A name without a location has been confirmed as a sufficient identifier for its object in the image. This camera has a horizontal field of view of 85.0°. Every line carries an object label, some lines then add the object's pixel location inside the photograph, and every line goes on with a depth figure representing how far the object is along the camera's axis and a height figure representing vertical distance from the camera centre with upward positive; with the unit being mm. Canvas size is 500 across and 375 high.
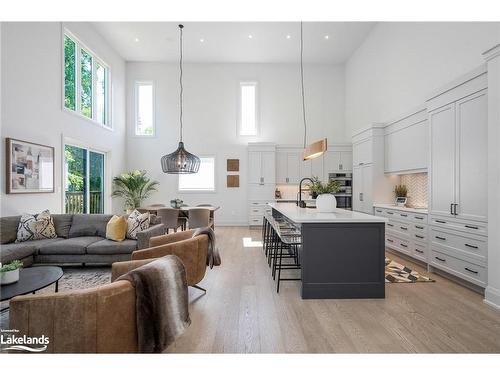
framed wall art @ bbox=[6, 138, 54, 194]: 4264 +350
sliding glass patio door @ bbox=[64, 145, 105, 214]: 6066 +175
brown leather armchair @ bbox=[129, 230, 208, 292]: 2766 -684
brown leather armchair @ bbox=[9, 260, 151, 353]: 1468 -705
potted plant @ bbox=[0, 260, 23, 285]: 2273 -723
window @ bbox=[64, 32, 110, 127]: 5965 +2566
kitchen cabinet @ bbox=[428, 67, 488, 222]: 3102 +479
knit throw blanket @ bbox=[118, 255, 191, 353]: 1623 -735
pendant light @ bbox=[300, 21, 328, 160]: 3770 +559
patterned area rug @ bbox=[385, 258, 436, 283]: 3602 -1232
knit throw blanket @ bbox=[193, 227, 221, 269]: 3109 -710
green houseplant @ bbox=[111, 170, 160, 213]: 8094 +10
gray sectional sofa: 3775 -839
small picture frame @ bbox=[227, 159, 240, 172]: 8758 +710
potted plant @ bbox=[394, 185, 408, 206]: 5305 -147
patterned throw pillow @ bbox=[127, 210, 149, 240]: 4148 -554
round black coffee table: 2152 -821
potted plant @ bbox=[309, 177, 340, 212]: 3910 -131
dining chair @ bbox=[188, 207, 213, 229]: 5797 -636
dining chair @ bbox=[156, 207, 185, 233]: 5871 -619
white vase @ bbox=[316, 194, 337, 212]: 3902 -231
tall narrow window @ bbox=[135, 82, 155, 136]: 8781 +2468
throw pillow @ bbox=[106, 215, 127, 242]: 4047 -632
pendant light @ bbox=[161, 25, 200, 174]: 5586 +524
